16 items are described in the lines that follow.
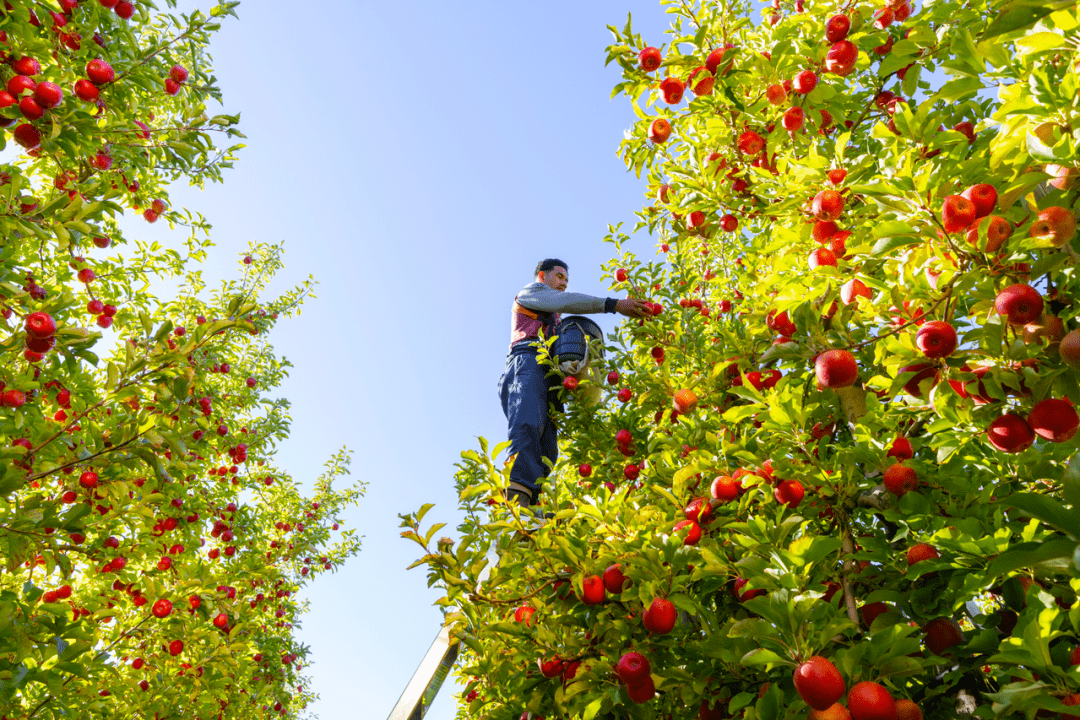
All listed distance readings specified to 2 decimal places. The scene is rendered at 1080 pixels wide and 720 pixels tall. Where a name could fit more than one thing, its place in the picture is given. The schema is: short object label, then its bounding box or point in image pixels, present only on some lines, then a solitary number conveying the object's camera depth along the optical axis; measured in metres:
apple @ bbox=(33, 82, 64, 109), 2.43
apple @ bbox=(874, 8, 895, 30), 2.63
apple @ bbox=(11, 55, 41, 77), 2.47
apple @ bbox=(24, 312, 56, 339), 2.29
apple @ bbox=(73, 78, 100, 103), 2.87
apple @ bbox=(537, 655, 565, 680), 1.95
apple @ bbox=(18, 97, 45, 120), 2.42
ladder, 2.91
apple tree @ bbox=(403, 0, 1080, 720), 1.38
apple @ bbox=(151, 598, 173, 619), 3.36
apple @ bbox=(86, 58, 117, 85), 2.90
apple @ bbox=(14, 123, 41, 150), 2.54
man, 4.31
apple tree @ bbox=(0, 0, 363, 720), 2.31
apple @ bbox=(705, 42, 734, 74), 2.69
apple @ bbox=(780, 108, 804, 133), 2.55
